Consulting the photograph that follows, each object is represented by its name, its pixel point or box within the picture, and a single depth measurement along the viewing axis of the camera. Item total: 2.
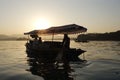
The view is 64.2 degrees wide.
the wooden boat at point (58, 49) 10.04
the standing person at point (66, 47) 10.10
